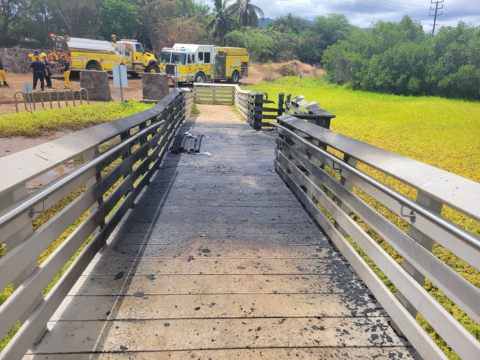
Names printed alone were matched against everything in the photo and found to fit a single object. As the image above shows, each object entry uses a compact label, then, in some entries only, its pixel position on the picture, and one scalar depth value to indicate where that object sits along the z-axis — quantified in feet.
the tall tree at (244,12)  198.84
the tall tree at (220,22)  187.73
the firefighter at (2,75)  78.29
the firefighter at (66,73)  74.84
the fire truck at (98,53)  91.81
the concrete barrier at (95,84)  61.46
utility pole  282.97
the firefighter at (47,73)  73.76
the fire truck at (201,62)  94.94
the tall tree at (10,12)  135.23
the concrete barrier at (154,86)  62.29
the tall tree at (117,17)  160.97
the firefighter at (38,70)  67.36
